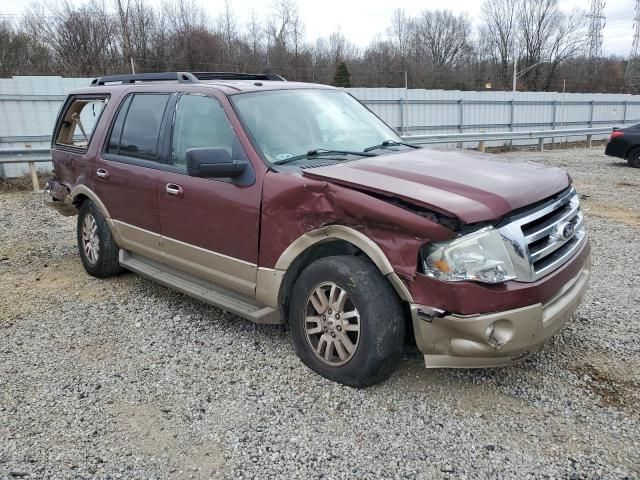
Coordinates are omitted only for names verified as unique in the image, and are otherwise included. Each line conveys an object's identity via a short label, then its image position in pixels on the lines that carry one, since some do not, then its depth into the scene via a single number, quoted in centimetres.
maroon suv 286
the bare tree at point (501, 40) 6094
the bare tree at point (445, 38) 5834
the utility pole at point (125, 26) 2736
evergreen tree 2840
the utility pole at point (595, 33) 5903
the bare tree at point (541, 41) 6019
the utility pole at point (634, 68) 4819
